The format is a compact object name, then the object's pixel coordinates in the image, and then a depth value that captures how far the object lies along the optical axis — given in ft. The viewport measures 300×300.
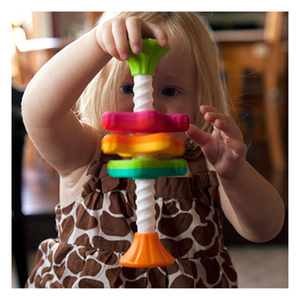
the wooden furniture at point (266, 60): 5.21
